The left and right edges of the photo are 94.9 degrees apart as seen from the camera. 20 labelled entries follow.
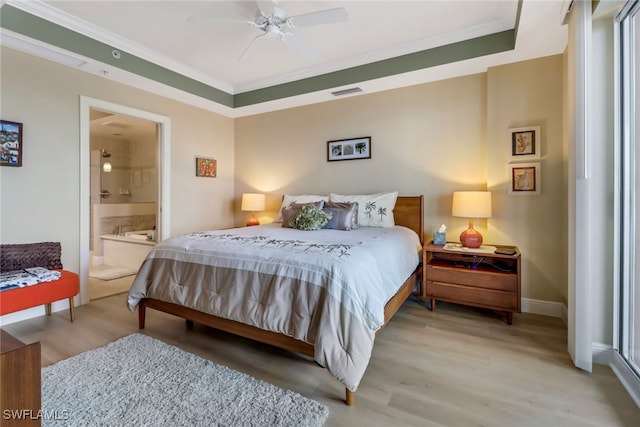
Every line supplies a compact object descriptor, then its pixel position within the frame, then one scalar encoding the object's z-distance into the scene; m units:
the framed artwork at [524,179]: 2.87
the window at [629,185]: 1.83
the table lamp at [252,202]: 4.41
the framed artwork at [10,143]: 2.59
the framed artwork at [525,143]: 2.86
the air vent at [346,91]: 3.67
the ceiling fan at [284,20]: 2.21
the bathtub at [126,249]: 4.57
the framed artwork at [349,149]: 3.84
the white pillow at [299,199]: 3.73
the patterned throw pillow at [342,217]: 3.07
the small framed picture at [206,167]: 4.41
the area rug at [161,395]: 1.47
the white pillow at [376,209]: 3.32
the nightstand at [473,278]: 2.58
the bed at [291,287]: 1.58
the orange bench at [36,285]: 2.30
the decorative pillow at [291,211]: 3.32
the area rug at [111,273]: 4.21
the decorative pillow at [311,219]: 3.01
